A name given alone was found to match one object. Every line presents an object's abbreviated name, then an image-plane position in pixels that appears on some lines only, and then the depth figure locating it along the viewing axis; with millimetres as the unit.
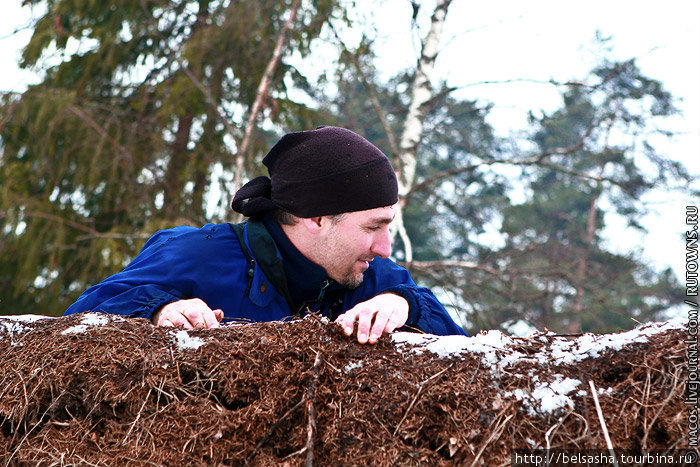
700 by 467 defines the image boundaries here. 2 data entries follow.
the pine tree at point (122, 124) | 8453
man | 3229
